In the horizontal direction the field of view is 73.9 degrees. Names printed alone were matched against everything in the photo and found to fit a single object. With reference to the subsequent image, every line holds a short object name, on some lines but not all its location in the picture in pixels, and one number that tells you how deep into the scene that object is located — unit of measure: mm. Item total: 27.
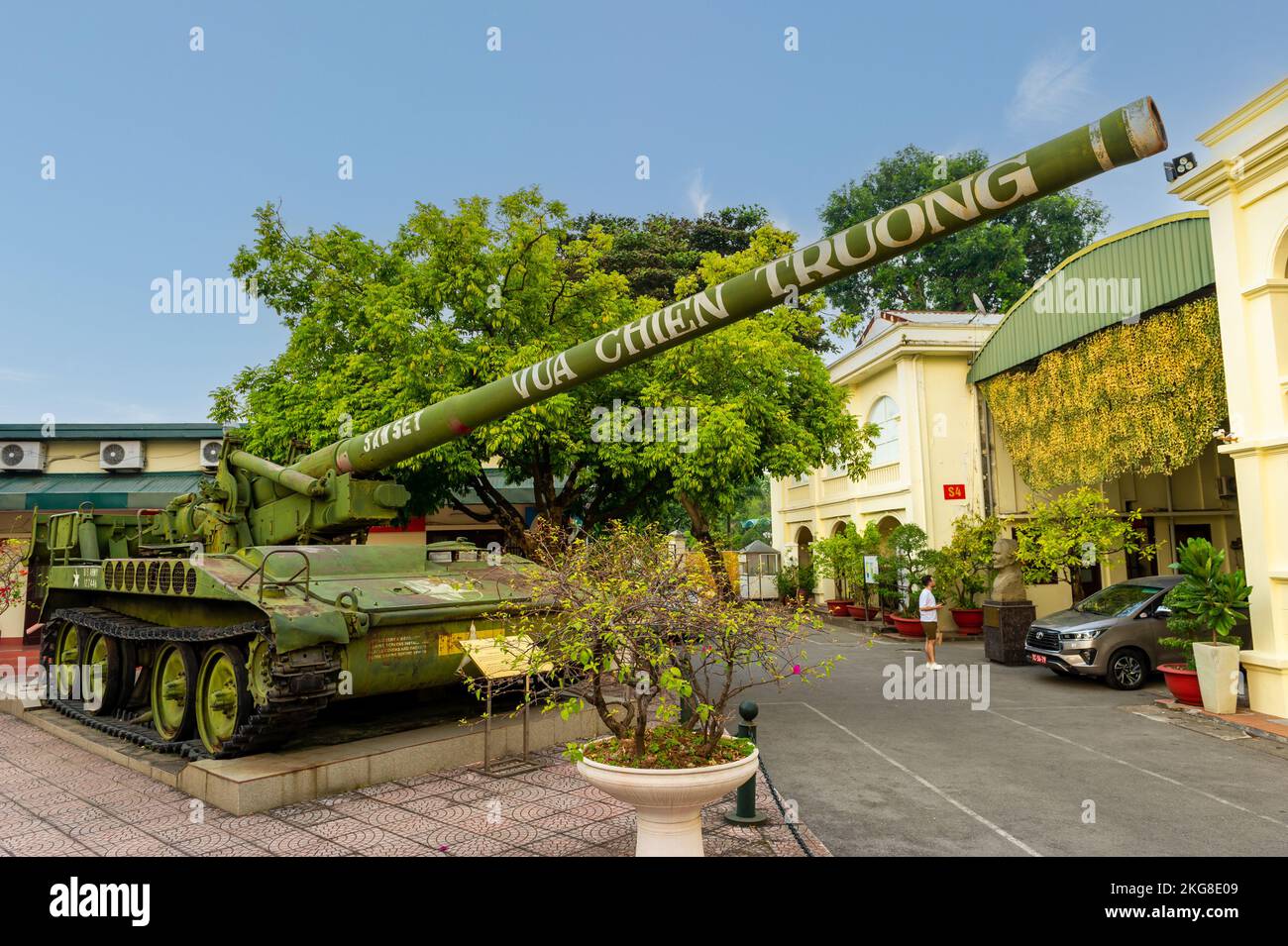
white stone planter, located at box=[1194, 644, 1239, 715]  10094
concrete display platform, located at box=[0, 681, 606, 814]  6477
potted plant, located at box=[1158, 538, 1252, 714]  10125
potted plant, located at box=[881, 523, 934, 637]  18953
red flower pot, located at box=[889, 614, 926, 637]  19031
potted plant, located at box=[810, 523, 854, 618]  21578
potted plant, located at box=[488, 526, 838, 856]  4469
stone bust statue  15266
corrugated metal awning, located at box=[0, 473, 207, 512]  19844
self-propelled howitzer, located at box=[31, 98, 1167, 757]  4645
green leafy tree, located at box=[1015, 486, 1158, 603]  15438
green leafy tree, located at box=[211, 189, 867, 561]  12742
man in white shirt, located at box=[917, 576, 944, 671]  14195
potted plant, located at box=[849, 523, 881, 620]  21281
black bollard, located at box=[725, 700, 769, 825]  6047
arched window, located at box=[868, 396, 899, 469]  21969
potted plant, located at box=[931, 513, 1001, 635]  17797
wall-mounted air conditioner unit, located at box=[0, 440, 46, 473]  21109
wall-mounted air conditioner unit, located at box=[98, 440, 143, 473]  21312
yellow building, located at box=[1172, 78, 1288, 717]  9836
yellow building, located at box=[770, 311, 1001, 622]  20453
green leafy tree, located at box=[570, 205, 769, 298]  25922
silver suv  12312
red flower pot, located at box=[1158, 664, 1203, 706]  10734
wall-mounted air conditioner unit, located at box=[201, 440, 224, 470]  21406
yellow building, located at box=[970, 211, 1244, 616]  13680
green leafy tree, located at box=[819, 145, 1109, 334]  35844
